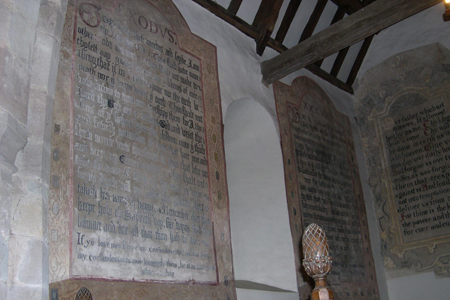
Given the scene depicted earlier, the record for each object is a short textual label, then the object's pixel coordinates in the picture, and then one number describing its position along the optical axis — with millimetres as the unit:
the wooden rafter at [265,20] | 5773
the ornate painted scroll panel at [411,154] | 6371
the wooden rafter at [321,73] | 6184
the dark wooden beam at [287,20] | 6281
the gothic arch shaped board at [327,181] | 5734
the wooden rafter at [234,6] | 5664
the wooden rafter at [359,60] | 7426
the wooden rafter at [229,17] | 5306
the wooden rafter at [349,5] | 6883
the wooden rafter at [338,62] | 7215
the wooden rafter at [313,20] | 6609
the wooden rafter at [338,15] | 7020
